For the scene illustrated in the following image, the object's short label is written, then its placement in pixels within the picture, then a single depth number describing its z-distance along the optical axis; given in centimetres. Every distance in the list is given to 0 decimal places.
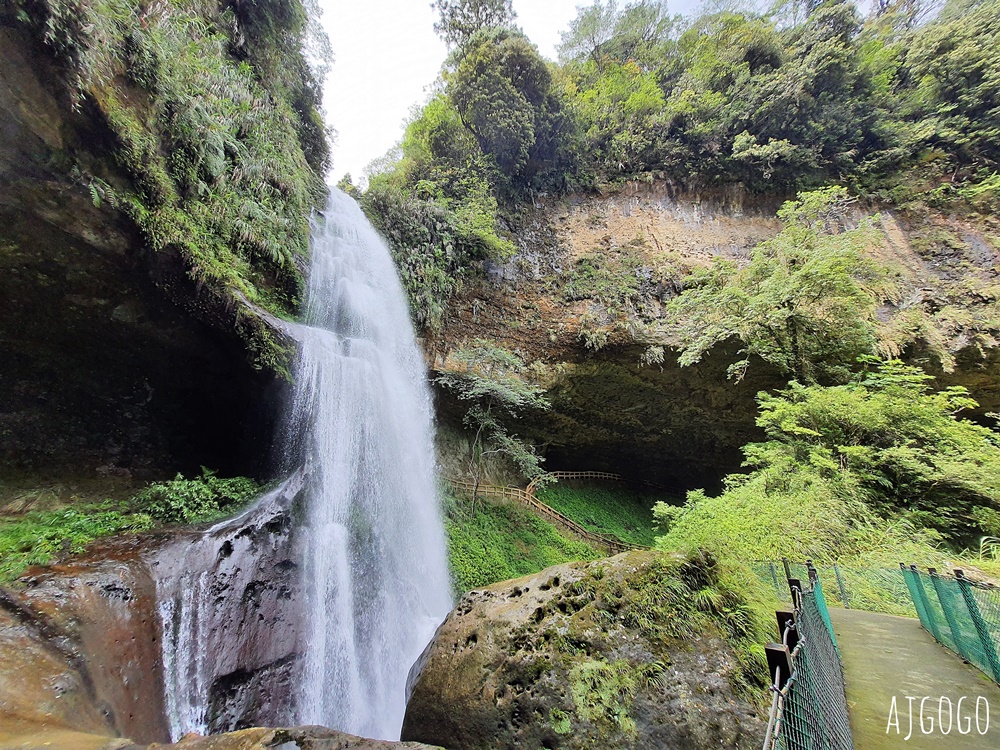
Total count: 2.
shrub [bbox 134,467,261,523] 562
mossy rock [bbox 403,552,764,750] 242
